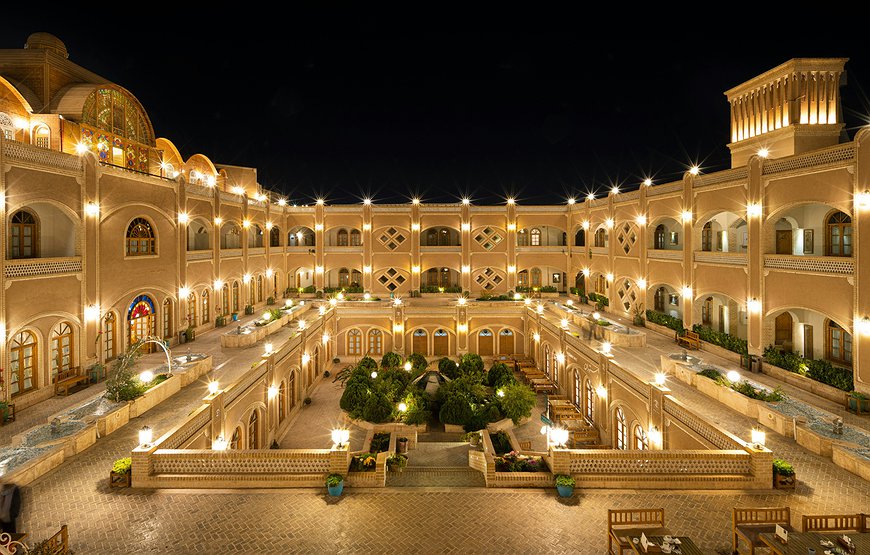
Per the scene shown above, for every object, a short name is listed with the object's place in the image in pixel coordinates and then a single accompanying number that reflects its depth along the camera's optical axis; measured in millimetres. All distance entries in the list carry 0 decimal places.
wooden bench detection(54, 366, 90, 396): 13406
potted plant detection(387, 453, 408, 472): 11520
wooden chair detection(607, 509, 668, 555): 6868
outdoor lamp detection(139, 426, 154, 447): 9195
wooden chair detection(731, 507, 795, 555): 6830
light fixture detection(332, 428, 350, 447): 9945
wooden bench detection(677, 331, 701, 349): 18547
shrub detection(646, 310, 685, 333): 20353
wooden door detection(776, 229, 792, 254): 17975
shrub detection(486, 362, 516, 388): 20344
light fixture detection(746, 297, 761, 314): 16328
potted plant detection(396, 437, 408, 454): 15242
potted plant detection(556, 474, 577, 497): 9039
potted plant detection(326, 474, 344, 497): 9047
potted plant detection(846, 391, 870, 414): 12008
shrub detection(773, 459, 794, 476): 9062
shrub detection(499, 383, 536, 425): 17781
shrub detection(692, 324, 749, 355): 16941
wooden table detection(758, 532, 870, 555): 6273
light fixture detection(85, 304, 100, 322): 14742
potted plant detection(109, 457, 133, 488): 8930
